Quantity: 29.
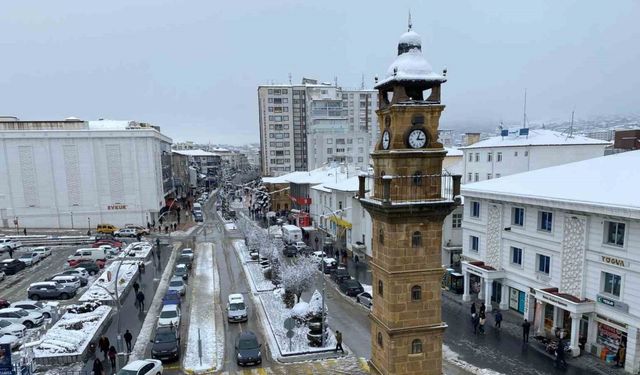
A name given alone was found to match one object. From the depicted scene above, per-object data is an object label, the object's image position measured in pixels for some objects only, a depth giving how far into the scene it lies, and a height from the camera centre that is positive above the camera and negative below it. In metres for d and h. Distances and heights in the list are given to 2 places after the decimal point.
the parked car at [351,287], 33.88 -11.57
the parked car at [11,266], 41.09 -11.23
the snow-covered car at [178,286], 33.31 -10.99
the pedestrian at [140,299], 30.61 -10.88
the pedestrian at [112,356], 22.23 -10.79
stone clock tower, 13.80 -2.24
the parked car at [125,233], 59.97 -11.89
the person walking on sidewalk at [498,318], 26.38 -11.04
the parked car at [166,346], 22.67 -10.69
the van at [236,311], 28.42 -11.09
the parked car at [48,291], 33.72 -11.19
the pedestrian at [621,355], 21.36 -10.90
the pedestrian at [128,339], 24.06 -10.78
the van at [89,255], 44.53 -11.16
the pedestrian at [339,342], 24.08 -11.17
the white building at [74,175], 63.25 -3.89
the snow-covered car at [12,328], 25.73 -10.79
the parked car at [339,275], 36.47 -11.45
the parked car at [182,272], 37.81 -11.25
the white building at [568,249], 21.11 -6.40
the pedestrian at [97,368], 21.12 -10.83
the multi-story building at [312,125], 103.88 +5.25
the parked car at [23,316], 27.53 -10.79
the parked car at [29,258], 44.17 -11.31
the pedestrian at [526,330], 24.34 -10.94
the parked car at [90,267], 41.28 -11.44
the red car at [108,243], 51.18 -11.52
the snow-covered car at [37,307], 29.36 -10.95
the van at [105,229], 61.56 -11.55
